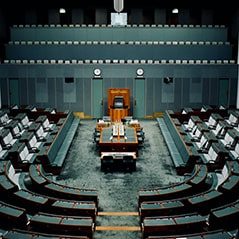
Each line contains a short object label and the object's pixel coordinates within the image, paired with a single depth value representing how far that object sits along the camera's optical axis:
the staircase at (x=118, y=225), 9.95
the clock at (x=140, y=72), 22.64
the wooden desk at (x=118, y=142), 15.03
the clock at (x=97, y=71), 22.67
